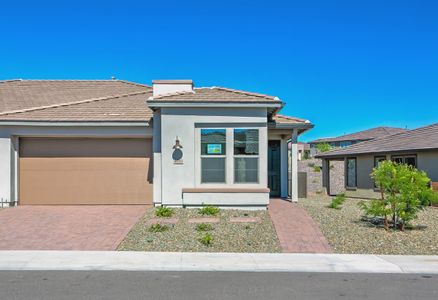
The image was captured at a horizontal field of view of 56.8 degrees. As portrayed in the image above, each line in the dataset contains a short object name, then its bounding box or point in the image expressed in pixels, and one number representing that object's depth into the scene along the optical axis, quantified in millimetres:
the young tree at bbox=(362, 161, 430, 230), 10586
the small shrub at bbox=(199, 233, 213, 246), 9500
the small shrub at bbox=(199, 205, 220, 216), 12336
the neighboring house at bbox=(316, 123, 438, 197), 18109
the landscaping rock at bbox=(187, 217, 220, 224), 11492
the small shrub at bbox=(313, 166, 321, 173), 30984
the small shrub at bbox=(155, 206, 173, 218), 12094
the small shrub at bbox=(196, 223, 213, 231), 10664
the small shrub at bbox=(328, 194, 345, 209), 13895
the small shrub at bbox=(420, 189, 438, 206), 10641
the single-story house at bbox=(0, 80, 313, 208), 13148
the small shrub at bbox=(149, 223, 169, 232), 10577
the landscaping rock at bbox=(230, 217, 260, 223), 11484
